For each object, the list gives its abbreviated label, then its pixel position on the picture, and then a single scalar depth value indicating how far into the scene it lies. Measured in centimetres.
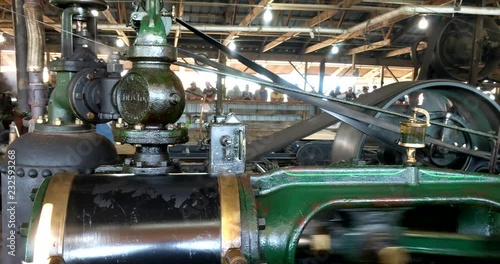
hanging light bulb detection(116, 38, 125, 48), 1093
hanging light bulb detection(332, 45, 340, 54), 1193
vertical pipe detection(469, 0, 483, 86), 477
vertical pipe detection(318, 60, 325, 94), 1302
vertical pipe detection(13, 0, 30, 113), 325
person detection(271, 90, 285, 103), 1386
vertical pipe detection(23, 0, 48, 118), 224
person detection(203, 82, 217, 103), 929
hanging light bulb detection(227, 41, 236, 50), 1146
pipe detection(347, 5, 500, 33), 515
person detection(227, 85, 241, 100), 1406
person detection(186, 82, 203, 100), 1082
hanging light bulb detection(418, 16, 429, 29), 708
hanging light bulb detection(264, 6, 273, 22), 751
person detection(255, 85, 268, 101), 1350
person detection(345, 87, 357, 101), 1115
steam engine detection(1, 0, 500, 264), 100
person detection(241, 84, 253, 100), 1319
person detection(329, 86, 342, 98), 1252
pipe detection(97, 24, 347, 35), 876
